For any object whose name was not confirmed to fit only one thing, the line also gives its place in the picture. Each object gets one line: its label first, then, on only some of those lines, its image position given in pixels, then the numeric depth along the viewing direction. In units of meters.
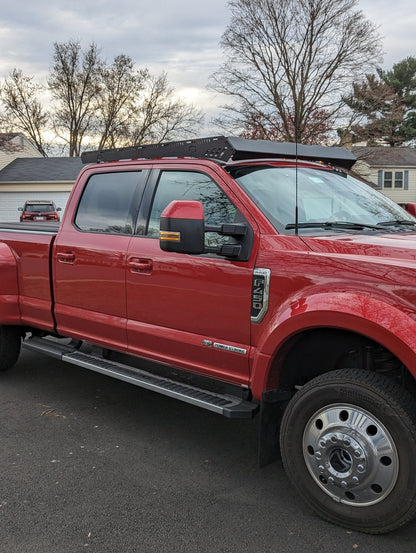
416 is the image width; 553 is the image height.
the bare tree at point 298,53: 27.95
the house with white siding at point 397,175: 43.83
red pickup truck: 2.92
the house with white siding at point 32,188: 38.69
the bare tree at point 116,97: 47.62
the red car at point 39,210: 26.48
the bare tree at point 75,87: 47.75
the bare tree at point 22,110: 46.72
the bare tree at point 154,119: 46.84
